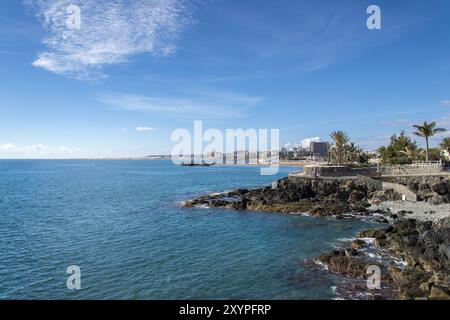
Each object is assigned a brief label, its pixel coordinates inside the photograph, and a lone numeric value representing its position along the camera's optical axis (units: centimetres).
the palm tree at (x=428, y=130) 5644
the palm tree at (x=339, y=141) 6328
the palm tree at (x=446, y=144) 6733
